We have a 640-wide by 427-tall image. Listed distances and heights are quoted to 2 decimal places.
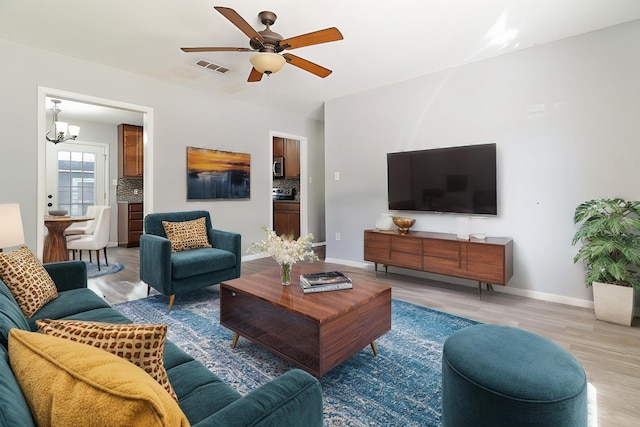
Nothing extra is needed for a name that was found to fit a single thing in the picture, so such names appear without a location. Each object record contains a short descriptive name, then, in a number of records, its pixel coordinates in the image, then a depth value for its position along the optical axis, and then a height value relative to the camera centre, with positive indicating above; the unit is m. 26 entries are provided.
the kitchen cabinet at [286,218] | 6.39 -0.07
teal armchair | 2.99 -0.44
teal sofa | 0.63 -0.48
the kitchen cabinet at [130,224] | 6.38 -0.16
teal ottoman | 1.11 -0.62
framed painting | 4.57 +0.62
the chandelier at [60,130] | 5.04 +1.43
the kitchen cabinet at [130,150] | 6.50 +1.34
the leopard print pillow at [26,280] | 1.73 -0.36
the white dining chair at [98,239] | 4.57 -0.33
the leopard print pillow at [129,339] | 0.80 -0.31
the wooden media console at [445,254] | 3.18 -0.45
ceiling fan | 2.41 +1.37
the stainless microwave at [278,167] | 6.82 +1.03
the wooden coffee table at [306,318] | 1.75 -0.64
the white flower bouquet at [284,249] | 2.21 -0.24
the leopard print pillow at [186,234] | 3.45 -0.21
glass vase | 2.29 -0.42
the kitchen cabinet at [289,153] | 6.55 +1.30
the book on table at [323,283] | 2.13 -0.46
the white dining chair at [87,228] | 4.91 -0.19
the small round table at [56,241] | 4.14 -0.32
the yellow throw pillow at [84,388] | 0.56 -0.32
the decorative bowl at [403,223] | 3.94 -0.11
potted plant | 2.63 -0.35
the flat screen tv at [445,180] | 3.57 +0.41
